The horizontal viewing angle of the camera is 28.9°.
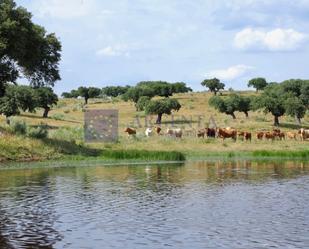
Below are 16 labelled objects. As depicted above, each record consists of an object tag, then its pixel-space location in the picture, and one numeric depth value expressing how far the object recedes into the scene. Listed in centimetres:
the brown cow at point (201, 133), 6644
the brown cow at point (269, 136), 6718
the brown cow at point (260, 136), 6738
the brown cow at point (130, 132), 6746
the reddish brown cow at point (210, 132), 6681
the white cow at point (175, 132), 6594
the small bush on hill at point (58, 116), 9569
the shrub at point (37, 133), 5150
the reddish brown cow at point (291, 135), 6919
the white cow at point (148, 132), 6802
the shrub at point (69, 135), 5604
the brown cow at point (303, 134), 6850
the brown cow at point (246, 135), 6612
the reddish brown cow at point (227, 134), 6600
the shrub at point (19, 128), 5201
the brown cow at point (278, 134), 6788
